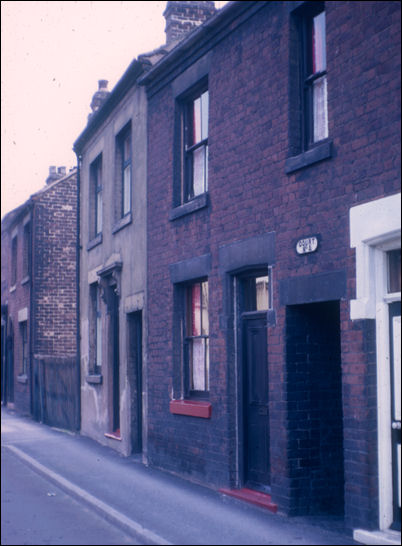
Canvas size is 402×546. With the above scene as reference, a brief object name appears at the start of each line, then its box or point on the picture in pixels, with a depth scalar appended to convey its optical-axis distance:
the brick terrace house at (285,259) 7.51
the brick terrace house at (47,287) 22.58
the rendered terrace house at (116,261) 14.18
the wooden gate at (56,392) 19.23
